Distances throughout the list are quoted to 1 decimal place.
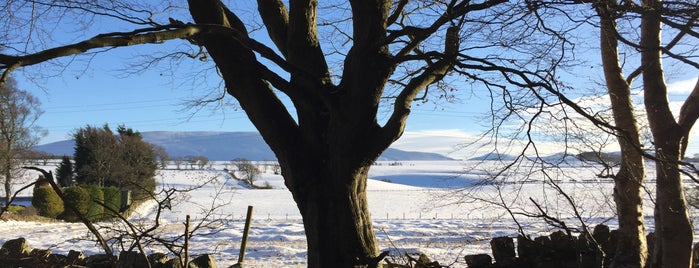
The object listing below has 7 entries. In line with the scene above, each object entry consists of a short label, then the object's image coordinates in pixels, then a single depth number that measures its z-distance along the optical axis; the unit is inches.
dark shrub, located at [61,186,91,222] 960.9
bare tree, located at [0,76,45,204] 1365.7
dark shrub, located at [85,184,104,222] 1019.3
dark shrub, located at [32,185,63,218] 1015.0
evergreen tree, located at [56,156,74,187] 1433.4
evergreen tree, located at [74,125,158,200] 1360.7
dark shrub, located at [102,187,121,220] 1013.3
